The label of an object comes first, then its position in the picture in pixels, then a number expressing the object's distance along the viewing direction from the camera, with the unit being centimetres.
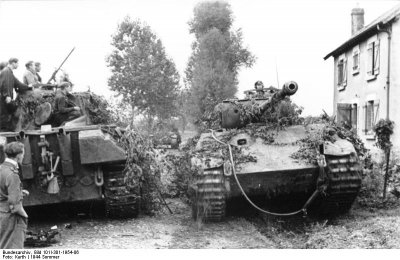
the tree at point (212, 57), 3544
